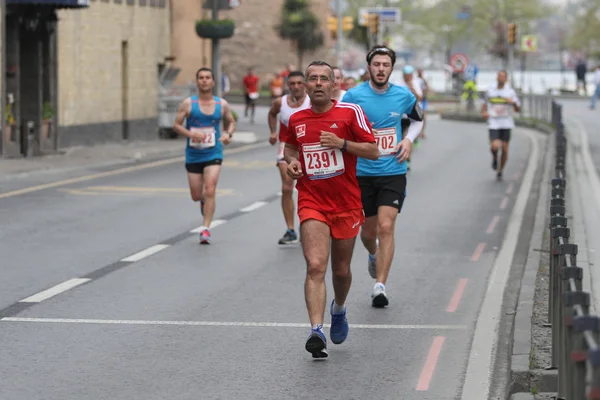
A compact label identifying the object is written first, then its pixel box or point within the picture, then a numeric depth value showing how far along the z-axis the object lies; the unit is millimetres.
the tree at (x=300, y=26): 70750
